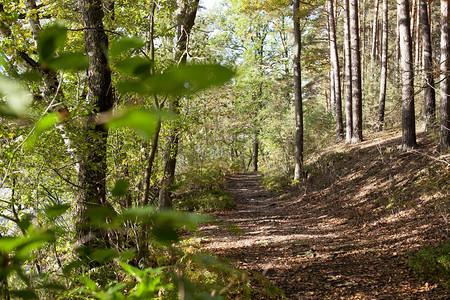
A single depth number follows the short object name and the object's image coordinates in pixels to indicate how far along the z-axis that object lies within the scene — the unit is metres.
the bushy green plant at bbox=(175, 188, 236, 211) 10.12
